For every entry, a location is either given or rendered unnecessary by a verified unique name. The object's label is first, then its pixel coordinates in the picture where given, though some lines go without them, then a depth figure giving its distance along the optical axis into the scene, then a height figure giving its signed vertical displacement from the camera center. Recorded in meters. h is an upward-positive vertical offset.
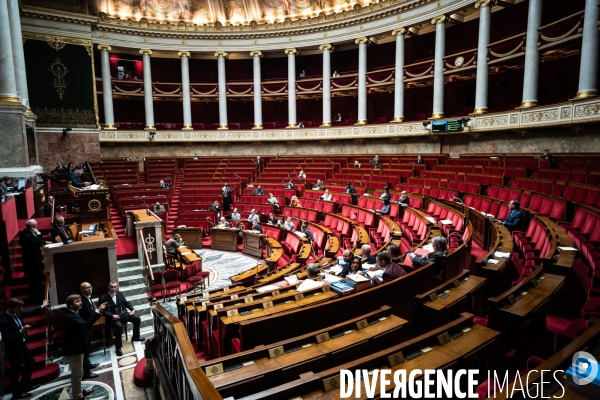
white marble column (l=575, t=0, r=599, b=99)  10.77 +3.08
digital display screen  15.24 +1.31
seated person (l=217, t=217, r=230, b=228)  12.60 -2.32
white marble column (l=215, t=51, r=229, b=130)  22.33 +4.15
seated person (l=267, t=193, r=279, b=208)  13.84 -1.68
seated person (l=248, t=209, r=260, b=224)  12.20 -2.04
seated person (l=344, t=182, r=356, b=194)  13.18 -1.22
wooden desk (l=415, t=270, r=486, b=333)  3.35 -1.42
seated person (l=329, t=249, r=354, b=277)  5.21 -1.62
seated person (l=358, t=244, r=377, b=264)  5.85 -1.64
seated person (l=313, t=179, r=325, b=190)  14.95 -1.21
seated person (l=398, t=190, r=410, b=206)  10.64 -1.30
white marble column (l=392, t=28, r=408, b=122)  18.38 +4.15
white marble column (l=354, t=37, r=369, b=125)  19.82 +4.23
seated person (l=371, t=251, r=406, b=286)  4.49 -1.48
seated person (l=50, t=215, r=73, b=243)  6.65 -1.38
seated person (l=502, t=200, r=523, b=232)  6.82 -1.21
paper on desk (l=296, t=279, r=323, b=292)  4.77 -1.74
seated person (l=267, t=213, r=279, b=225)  12.29 -2.15
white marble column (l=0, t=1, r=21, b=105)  10.53 +2.85
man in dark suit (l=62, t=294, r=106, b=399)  4.56 -2.37
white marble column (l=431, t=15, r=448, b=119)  16.73 +4.06
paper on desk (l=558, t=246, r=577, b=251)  4.54 -1.20
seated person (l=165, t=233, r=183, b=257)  9.01 -2.23
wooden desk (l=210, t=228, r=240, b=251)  12.26 -2.79
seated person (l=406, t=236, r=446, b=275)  4.73 -1.37
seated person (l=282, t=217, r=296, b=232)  11.09 -2.14
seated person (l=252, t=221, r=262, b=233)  11.75 -2.27
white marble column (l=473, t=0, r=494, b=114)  14.88 +4.07
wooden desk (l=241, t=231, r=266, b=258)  11.21 -2.72
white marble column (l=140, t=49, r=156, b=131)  21.27 +4.07
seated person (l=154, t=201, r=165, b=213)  13.10 -1.81
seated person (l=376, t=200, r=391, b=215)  10.50 -1.53
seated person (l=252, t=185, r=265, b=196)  15.25 -1.45
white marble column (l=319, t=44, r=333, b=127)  21.03 +4.40
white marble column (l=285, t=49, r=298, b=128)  21.97 +4.26
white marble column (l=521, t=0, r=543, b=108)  13.01 +3.62
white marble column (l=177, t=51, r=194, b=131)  21.92 +4.30
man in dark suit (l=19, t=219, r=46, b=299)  6.00 -1.63
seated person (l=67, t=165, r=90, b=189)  11.83 -0.69
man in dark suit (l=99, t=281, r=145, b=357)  5.67 -2.51
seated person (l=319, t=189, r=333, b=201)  13.00 -1.43
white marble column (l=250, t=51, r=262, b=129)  22.42 +4.27
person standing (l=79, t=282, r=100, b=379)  5.11 -2.20
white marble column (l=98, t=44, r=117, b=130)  20.27 +4.08
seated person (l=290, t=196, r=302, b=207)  13.41 -1.68
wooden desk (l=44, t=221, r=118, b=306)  6.38 -1.94
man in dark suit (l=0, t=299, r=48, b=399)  4.49 -2.41
